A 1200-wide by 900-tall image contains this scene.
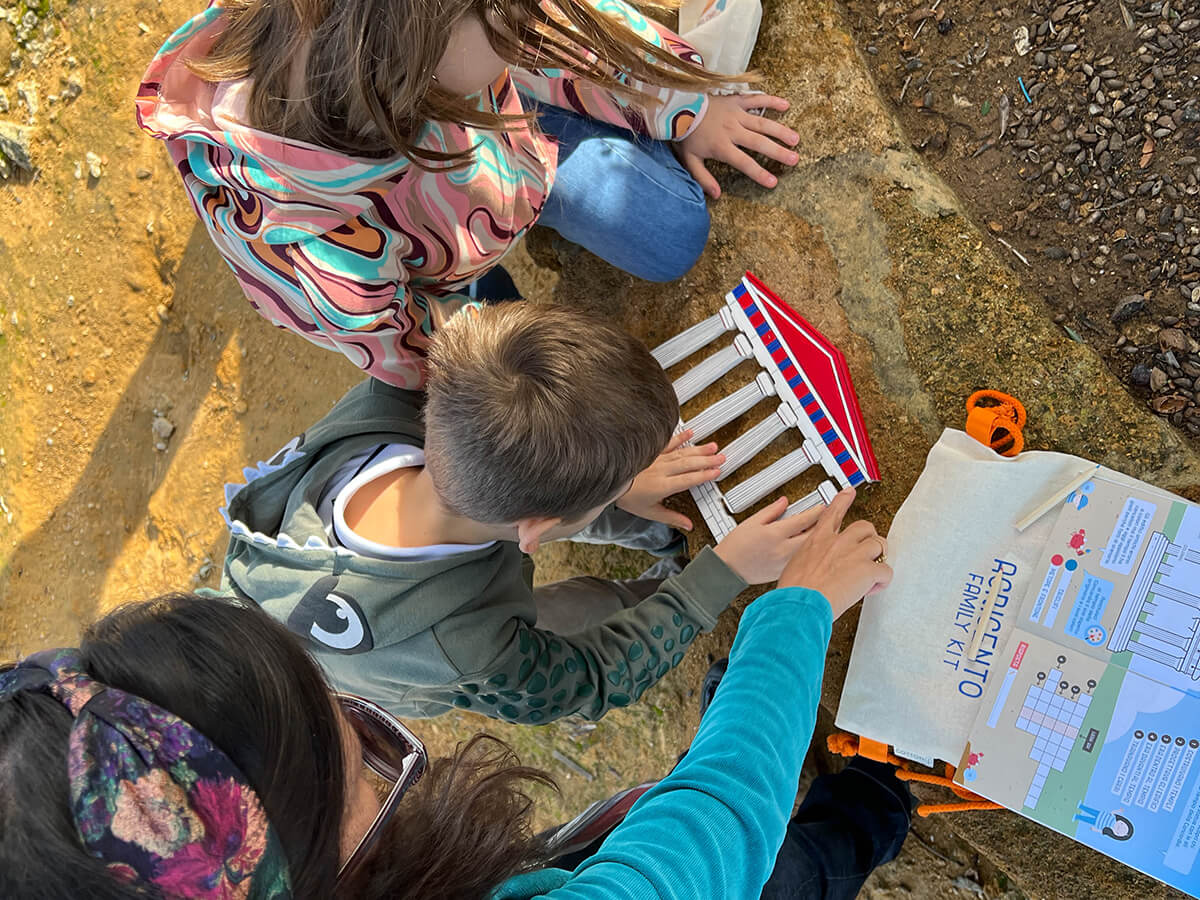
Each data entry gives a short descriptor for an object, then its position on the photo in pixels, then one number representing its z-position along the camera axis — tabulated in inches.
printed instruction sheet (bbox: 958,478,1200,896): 53.4
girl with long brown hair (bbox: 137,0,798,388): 45.7
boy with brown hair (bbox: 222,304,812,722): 48.7
